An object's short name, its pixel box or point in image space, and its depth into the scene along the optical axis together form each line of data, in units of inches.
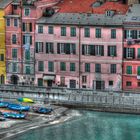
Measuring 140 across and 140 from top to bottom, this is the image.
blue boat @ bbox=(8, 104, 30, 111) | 4153.1
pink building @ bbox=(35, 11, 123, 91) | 4270.5
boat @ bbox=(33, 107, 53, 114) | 4127.0
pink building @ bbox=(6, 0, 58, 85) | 4417.2
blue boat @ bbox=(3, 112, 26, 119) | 4039.0
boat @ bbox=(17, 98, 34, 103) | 4286.8
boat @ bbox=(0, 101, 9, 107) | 4208.5
